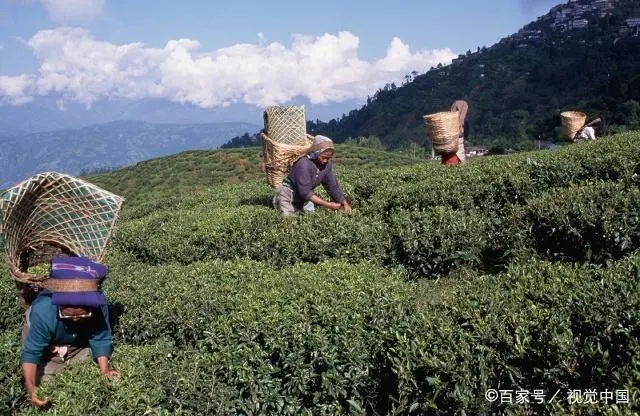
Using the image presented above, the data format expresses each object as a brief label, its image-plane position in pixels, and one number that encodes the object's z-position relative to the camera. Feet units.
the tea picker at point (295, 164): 26.22
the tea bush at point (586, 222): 17.76
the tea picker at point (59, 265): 14.53
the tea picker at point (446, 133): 32.83
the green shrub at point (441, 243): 21.94
